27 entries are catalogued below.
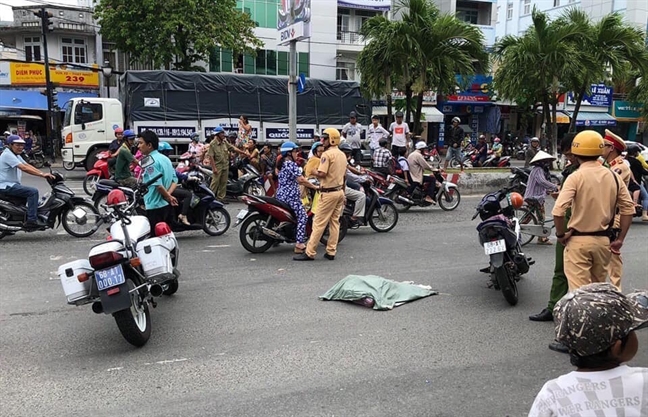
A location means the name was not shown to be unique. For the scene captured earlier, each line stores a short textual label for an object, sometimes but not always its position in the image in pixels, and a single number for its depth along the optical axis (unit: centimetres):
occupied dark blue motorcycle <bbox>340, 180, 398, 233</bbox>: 918
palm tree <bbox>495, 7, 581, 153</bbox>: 1678
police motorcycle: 407
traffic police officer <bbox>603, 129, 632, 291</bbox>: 465
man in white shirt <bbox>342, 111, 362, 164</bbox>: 1560
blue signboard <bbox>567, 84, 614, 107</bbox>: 3800
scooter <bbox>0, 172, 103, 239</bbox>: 811
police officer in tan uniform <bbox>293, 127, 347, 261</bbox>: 727
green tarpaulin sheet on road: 548
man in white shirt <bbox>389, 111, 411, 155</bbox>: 1503
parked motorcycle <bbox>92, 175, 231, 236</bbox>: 863
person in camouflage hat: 163
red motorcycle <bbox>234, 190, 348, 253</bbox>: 753
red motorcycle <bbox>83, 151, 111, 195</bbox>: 1241
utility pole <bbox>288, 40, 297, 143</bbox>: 1389
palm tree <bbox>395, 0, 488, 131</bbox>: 1552
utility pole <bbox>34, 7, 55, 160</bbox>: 2495
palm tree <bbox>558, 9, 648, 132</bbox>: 1708
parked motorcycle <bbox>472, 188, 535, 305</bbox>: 536
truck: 1742
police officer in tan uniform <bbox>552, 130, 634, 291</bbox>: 421
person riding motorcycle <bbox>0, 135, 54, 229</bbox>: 784
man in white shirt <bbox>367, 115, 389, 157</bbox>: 1507
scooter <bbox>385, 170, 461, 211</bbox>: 1127
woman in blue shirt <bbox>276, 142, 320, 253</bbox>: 752
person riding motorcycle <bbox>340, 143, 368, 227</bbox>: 868
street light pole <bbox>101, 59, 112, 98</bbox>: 2386
